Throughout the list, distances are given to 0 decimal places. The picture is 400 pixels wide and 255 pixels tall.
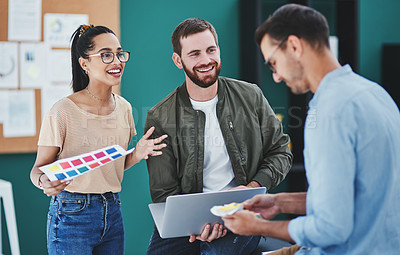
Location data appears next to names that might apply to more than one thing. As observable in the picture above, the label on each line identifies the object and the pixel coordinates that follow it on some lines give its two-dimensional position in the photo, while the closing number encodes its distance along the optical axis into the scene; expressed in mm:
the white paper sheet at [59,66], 3072
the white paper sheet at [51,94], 3055
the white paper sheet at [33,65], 3025
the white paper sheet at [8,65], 2984
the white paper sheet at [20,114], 3008
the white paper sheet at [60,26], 3031
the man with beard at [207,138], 2068
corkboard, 2973
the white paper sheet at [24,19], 2975
